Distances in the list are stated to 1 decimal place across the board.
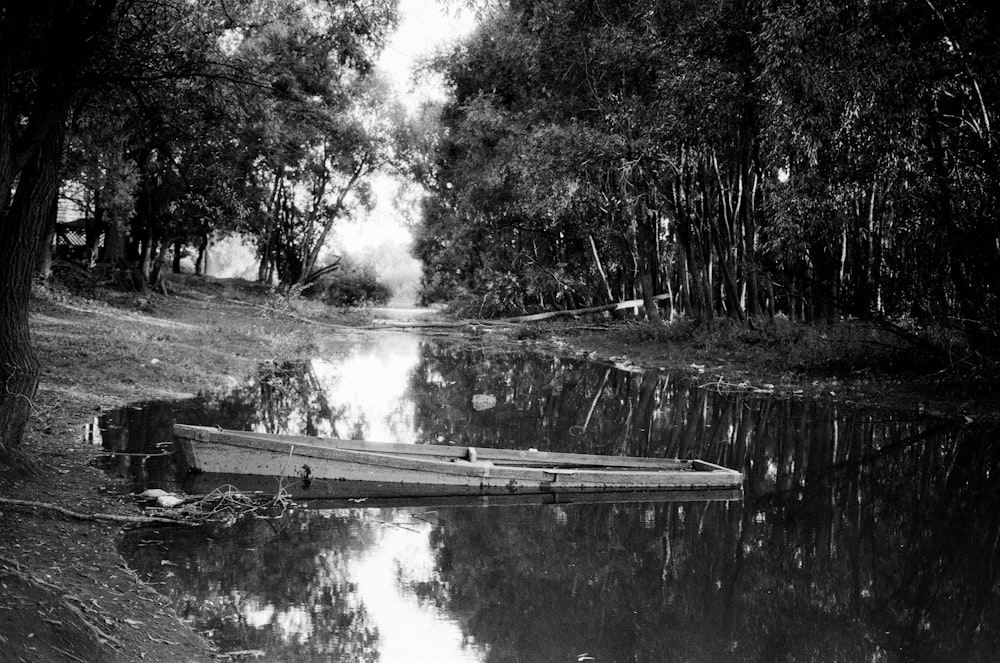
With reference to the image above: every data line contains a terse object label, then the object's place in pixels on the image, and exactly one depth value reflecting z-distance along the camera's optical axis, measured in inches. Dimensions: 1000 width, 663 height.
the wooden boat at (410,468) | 296.8
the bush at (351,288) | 1608.0
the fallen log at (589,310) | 1099.9
